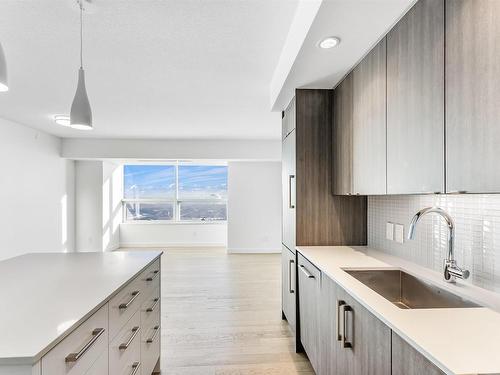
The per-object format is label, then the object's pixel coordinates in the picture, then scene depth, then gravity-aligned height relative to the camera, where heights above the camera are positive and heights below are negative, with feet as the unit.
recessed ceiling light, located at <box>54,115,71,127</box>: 13.00 +3.03
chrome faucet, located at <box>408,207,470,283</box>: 4.92 -1.25
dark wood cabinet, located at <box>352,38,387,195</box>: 5.91 +1.36
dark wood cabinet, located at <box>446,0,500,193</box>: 3.29 +1.10
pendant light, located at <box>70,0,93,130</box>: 6.40 +1.70
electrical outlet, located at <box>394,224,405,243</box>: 7.04 -1.10
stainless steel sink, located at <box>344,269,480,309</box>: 5.35 -1.97
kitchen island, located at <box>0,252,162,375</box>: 3.08 -1.65
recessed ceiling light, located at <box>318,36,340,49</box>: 5.77 +2.88
